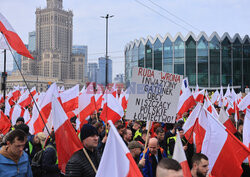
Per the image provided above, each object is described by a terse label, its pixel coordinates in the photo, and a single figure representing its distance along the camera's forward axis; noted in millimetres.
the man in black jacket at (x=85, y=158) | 3414
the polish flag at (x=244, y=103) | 12103
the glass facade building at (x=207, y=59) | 49969
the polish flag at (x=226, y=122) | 7145
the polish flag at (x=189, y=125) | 6635
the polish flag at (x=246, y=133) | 5675
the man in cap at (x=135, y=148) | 5020
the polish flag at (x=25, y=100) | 13648
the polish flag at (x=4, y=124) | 7961
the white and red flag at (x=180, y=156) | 3738
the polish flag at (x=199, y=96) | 15755
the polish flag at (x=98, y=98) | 14398
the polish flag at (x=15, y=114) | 10203
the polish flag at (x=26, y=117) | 9307
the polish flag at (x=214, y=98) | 18225
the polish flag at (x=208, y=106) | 10162
